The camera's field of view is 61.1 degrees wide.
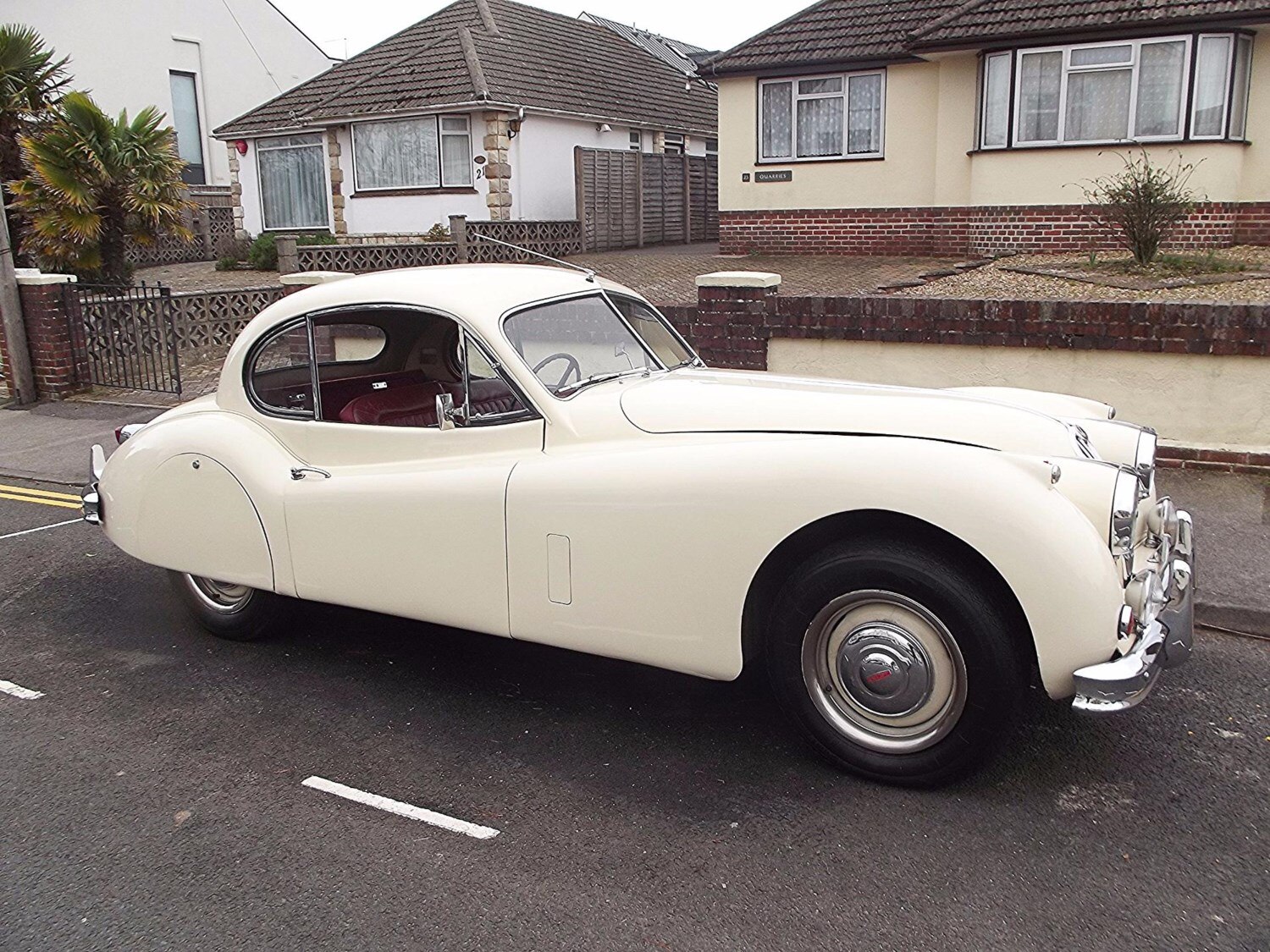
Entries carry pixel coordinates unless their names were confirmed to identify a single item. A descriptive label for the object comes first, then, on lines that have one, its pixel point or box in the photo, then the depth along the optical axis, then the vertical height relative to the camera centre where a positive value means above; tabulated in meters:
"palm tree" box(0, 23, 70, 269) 12.66 +1.97
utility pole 11.61 -0.84
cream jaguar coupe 3.41 -0.94
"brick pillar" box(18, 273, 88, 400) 11.80 -0.81
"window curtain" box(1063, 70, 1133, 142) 14.64 +1.80
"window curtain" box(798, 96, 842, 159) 17.31 +1.86
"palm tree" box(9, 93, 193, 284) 12.52 +0.80
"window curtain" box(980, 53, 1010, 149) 15.28 +1.98
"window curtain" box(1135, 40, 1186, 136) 14.23 +1.97
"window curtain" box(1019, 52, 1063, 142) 14.97 +2.01
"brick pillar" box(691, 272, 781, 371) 8.68 -0.58
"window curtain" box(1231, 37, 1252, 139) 14.16 +1.90
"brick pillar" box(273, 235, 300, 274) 14.45 -0.03
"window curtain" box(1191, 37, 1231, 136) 14.02 +1.96
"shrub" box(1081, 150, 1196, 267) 11.31 +0.29
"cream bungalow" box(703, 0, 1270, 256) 14.26 +1.76
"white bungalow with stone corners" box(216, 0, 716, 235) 20.11 +2.40
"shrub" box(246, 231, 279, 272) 20.30 +0.00
